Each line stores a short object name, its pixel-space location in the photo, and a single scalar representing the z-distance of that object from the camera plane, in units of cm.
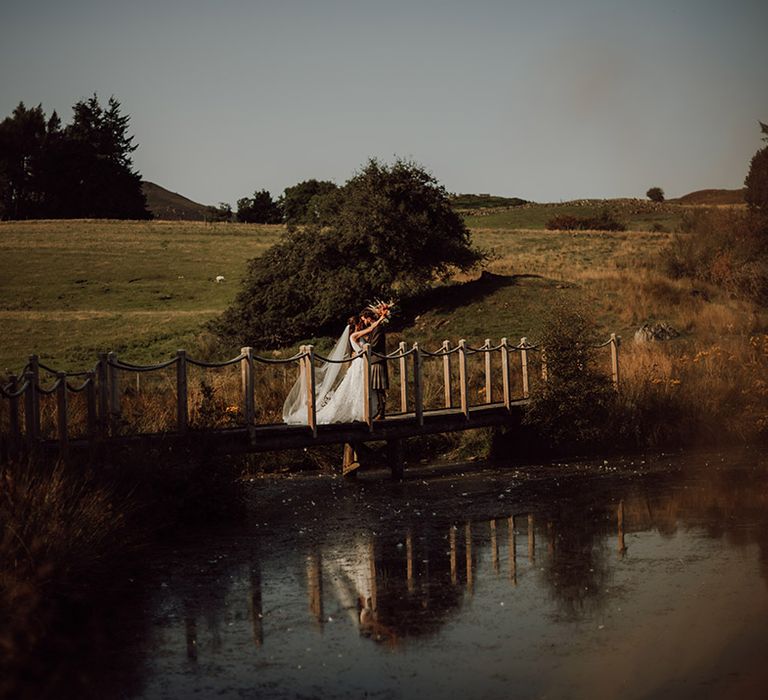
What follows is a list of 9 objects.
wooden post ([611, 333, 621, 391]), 2544
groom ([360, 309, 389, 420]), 2069
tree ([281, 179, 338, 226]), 10356
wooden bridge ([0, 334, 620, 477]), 1493
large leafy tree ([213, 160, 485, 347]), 4231
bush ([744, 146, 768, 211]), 5484
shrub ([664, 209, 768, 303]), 4353
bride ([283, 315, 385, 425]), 2002
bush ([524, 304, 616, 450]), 2283
